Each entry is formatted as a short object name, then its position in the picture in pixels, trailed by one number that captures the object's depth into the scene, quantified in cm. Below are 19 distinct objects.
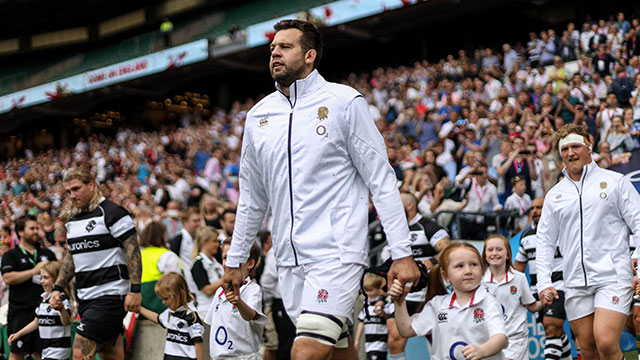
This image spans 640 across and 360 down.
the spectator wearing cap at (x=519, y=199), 1107
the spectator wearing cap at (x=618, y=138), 1154
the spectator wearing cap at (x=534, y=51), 1853
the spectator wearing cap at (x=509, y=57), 1905
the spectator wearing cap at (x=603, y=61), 1583
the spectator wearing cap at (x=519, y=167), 1181
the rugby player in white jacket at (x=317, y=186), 391
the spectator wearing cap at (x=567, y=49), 1784
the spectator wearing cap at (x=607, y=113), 1281
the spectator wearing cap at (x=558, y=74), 1550
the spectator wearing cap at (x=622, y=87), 1400
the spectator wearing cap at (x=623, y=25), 1660
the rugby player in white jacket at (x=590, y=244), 564
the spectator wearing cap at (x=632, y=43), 1539
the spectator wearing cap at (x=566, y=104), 1427
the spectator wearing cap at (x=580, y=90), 1455
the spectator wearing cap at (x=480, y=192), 1170
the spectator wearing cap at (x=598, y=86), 1487
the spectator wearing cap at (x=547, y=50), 1838
